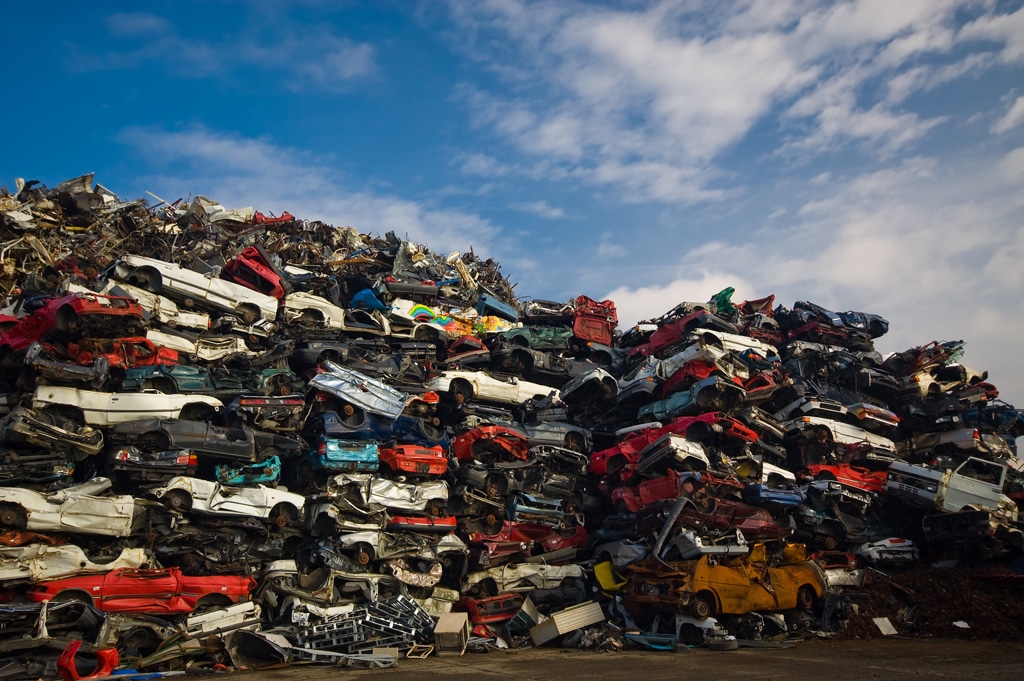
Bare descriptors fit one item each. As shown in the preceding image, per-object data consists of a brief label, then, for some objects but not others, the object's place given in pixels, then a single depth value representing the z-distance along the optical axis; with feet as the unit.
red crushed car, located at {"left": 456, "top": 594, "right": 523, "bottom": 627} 44.67
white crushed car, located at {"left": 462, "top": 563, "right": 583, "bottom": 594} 46.96
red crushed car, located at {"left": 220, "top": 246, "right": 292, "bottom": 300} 63.05
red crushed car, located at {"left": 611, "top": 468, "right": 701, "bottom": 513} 47.60
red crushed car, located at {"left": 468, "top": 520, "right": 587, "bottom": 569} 47.98
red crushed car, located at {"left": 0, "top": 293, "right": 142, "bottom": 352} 47.83
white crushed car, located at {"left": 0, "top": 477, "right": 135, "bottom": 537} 36.83
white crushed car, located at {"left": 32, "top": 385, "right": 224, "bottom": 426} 43.09
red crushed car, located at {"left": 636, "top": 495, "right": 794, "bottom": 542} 47.26
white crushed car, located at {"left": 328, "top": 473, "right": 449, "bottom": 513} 47.24
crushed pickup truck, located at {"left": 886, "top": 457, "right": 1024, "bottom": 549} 49.42
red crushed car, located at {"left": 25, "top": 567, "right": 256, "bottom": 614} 34.99
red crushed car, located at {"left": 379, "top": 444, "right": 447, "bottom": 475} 48.65
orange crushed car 41.32
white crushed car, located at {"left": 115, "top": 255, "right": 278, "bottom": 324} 56.03
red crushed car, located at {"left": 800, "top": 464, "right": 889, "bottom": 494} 55.98
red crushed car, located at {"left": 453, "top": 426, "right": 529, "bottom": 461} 52.39
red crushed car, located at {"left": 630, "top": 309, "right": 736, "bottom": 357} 69.87
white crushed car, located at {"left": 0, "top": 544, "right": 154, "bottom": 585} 34.86
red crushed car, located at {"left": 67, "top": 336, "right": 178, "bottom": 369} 48.32
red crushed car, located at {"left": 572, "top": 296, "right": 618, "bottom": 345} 77.20
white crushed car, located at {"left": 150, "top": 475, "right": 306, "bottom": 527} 41.39
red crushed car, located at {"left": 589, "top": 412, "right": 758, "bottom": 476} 53.47
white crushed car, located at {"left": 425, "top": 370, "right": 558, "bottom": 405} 58.70
